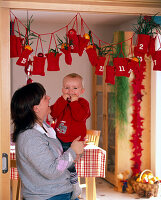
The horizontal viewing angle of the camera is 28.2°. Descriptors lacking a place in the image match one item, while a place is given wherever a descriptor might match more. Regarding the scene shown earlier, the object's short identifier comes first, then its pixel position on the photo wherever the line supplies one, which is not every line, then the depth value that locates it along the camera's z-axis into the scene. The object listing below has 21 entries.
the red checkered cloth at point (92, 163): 3.53
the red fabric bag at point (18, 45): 2.35
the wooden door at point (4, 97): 1.95
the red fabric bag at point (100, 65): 2.89
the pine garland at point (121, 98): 4.74
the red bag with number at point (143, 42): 2.58
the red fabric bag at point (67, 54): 2.79
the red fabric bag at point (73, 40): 2.70
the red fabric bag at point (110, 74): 3.01
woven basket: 4.43
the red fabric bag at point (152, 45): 2.63
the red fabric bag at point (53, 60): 2.76
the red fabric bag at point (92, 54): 2.82
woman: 1.68
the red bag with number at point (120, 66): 2.87
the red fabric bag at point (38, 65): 2.72
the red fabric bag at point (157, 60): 2.59
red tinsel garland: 4.77
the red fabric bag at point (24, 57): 2.55
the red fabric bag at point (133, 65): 2.87
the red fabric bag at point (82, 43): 2.74
